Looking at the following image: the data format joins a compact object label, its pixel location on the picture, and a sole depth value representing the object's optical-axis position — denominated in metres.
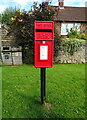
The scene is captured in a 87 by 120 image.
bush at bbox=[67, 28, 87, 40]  11.95
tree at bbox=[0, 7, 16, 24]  17.28
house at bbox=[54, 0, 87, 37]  15.84
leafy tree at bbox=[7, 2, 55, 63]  7.06
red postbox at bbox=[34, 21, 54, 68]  2.41
